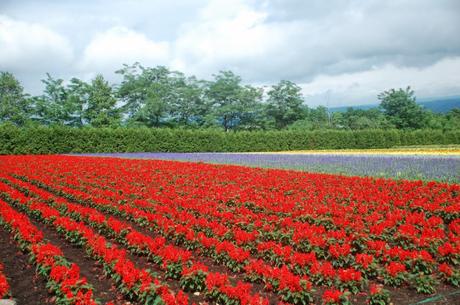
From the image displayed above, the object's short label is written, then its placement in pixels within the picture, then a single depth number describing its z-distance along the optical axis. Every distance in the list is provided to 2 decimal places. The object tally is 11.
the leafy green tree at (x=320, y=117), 72.52
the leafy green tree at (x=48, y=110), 54.47
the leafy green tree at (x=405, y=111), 78.75
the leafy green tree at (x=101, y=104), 54.47
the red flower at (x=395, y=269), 5.77
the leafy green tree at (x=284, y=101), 71.69
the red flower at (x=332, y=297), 4.84
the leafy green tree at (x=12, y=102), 51.84
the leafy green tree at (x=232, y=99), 66.69
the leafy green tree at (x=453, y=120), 77.56
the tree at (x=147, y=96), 58.56
